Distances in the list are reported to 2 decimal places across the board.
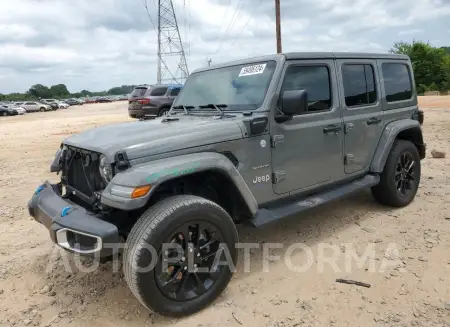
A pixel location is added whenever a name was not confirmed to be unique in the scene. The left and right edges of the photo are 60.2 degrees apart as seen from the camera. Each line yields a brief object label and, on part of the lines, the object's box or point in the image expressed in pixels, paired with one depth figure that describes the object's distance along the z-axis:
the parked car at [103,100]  74.96
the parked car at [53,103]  50.41
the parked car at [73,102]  68.36
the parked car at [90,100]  75.56
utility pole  19.31
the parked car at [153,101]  14.97
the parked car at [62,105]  55.62
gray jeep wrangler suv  2.70
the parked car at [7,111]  38.84
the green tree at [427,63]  43.22
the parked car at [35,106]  46.29
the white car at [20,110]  40.94
